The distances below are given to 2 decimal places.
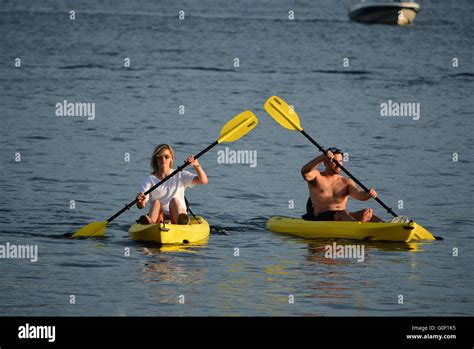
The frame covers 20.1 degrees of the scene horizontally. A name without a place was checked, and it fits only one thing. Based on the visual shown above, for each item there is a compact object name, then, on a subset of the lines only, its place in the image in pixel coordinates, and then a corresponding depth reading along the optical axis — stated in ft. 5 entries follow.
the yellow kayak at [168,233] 61.93
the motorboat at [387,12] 211.20
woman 63.36
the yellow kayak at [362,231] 64.44
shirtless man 65.41
